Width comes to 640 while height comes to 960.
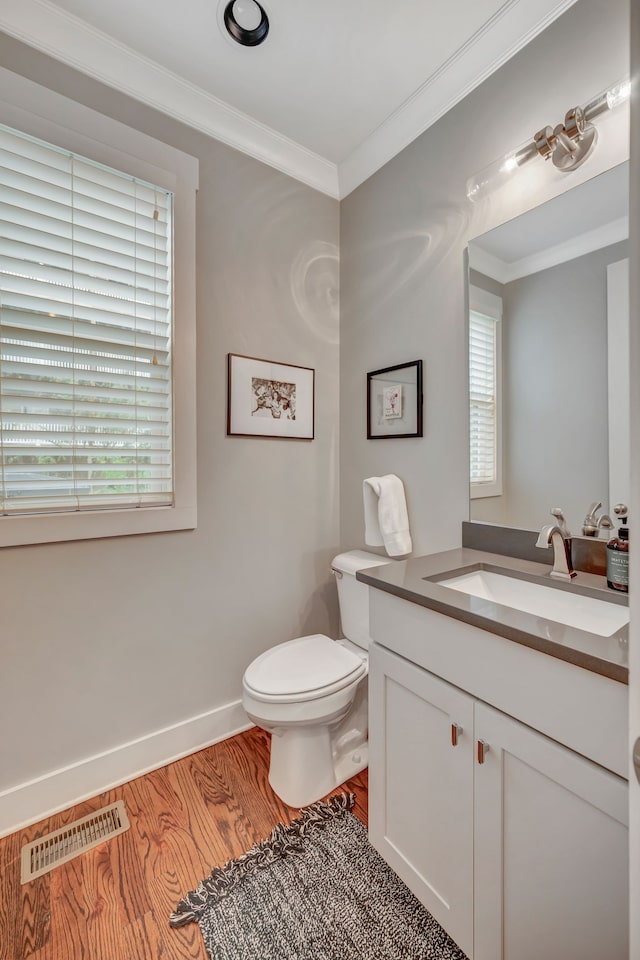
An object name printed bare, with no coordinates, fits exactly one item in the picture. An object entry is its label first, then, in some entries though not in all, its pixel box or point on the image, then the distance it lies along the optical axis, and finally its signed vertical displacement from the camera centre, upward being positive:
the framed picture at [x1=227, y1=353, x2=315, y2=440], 1.88 +0.39
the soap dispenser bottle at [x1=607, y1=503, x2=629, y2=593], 1.08 -0.21
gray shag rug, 1.09 -1.17
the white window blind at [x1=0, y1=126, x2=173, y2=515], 1.40 +0.53
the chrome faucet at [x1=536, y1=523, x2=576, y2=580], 1.23 -0.19
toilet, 1.44 -0.78
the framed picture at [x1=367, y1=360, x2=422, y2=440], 1.80 +0.36
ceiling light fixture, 1.38 +1.52
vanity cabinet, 0.77 -0.74
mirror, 1.19 +0.40
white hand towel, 1.78 -0.14
